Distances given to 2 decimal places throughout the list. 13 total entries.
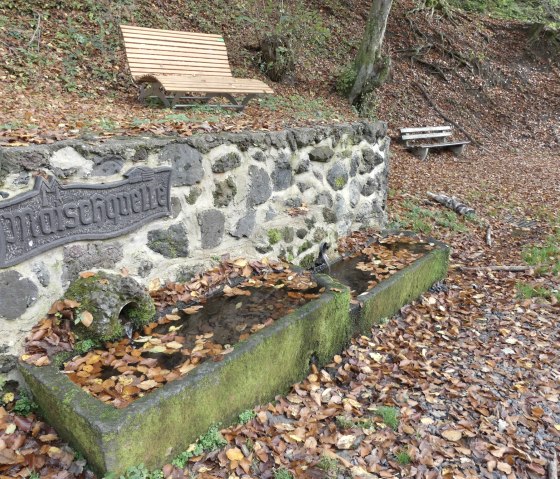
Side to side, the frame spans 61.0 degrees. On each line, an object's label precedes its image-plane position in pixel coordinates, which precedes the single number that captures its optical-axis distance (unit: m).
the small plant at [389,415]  2.94
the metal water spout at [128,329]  3.04
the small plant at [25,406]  2.62
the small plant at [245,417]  2.79
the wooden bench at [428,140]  10.52
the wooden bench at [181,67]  5.33
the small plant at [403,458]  2.67
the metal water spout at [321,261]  4.63
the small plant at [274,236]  4.20
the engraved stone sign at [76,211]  2.60
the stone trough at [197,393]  2.19
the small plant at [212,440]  2.56
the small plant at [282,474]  2.45
